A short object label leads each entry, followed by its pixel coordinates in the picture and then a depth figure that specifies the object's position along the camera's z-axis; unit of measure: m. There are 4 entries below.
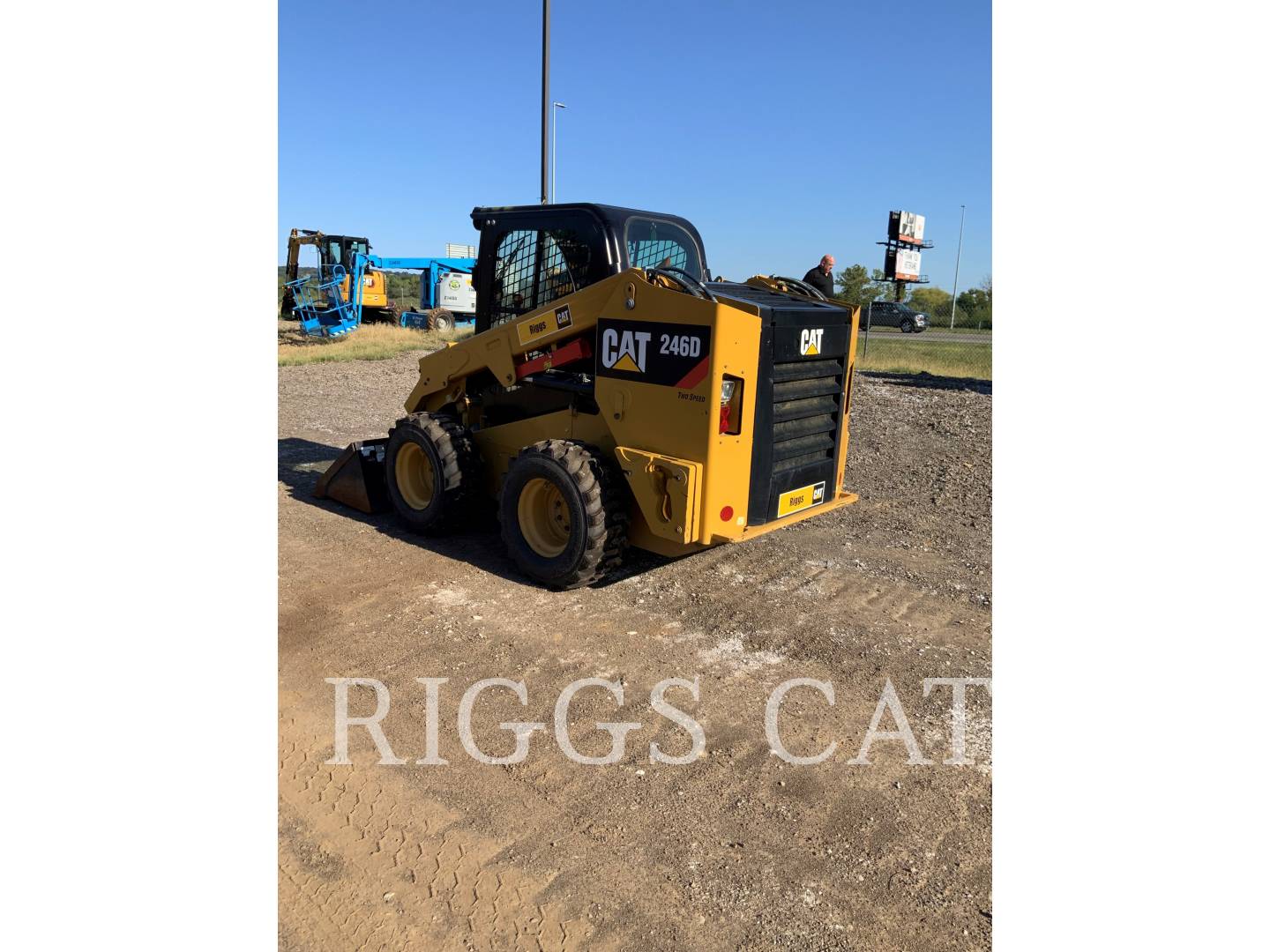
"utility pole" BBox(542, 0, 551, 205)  11.09
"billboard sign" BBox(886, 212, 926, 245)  17.36
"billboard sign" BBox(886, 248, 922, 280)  17.55
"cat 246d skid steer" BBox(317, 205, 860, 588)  5.05
